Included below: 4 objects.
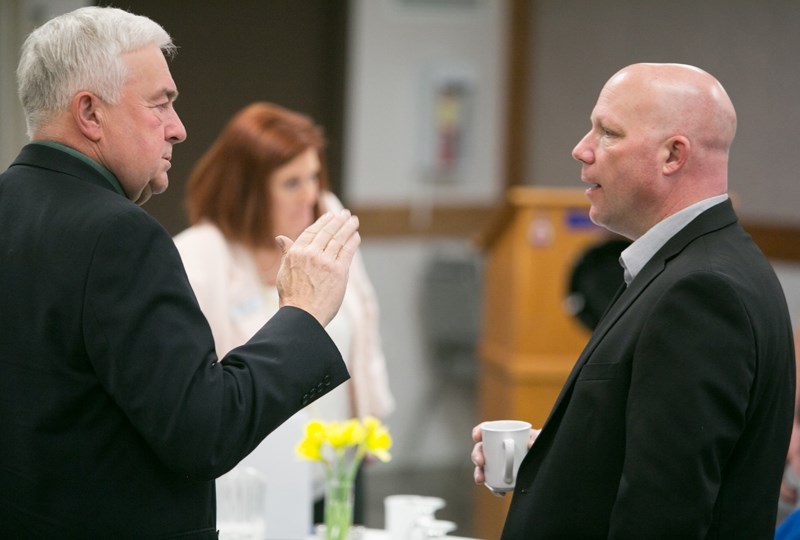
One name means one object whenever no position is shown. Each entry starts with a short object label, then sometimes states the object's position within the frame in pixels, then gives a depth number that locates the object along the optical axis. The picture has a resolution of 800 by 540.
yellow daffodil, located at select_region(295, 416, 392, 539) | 4.52
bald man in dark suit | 3.24
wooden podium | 9.67
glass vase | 4.68
